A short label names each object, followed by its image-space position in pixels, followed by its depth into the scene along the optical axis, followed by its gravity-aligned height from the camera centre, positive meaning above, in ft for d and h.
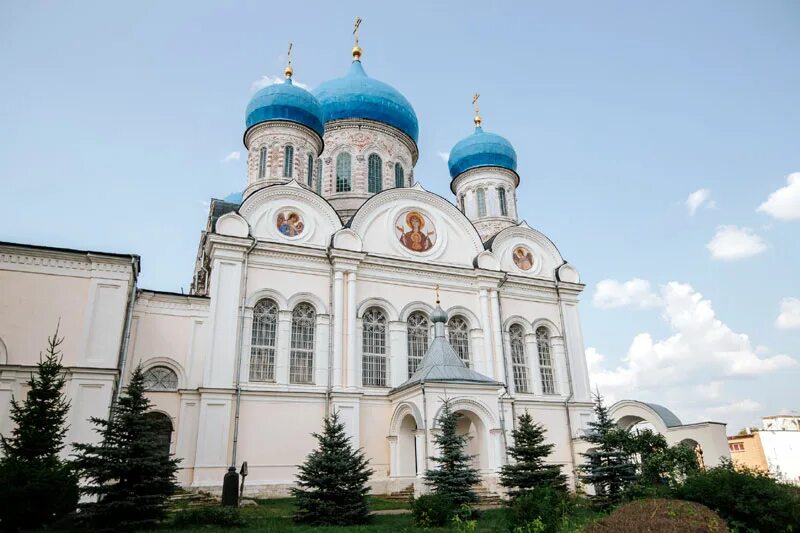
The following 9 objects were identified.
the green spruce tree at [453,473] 37.83 +0.51
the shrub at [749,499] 26.16 -1.12
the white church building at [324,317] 46.85 +15.26
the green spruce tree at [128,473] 28.81 +0.79
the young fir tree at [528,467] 39.63 +0.79
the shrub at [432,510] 31.73 -1.54
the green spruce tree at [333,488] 33.19 -0.23
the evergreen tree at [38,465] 26.86 +1.31
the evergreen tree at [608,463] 38.22 +0.88
